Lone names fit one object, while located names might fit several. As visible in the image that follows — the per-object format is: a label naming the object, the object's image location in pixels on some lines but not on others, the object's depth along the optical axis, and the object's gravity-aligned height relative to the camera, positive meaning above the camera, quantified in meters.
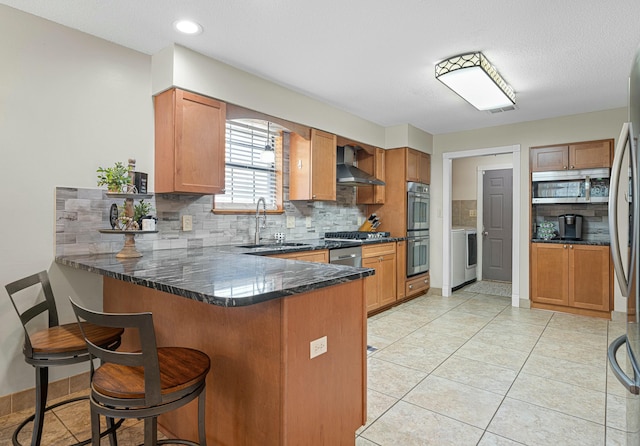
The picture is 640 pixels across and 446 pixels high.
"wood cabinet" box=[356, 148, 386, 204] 5.09 +0.74
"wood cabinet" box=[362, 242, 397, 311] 4.25 -0.66
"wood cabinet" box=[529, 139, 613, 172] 4.30 +0.84
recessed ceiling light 2.41 +1.35
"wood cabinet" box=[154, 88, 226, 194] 2.75 +0.64
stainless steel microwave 4.38 +0.46
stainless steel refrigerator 1.12 -0.12
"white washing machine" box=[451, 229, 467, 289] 5.61 -0.57
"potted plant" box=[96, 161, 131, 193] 2.36 +0.29
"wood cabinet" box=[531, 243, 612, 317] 4.25 -0.69
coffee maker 4.59 -0.05
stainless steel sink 3.46 -0.23
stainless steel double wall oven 5.07 -0.08
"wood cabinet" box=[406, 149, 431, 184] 5.08 +0.83
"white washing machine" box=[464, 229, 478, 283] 6.20 -0.59
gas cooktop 4.45 -0.17
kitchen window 3.60 +0.59
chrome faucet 3.65 +0.04
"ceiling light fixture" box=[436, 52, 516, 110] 2.90 +1.26
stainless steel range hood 4.45 +0.64
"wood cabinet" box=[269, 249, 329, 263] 3.25 -0.31
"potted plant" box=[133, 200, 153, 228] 2.51 +0.07
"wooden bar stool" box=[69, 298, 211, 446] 1.14 -0.56
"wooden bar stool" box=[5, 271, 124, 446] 1.65 -0.58
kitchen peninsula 1.37 -0.53
